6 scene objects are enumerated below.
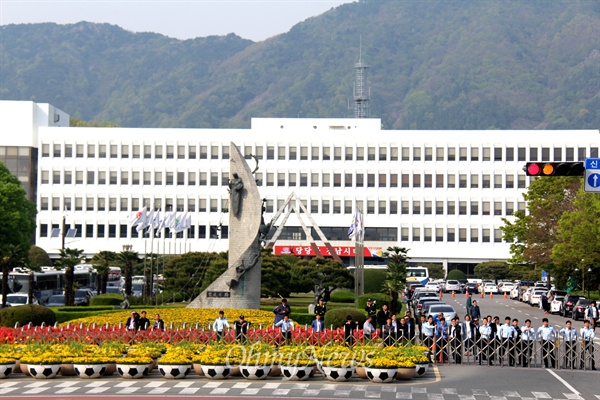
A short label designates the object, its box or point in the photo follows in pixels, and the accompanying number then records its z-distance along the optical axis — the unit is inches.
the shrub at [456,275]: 4503.0
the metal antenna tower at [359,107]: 7057.1
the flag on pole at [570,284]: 3225.9
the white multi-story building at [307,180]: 4788.4
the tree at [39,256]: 4213.6
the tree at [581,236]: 2741.1
